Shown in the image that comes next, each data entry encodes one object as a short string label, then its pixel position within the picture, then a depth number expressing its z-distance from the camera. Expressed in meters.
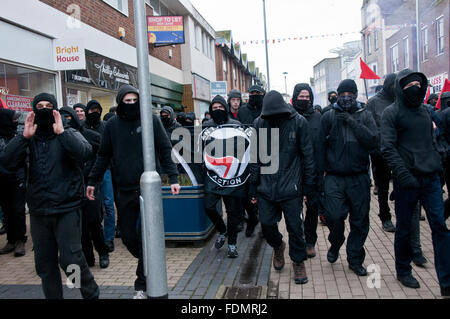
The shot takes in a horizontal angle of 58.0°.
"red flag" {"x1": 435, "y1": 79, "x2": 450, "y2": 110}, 7.96
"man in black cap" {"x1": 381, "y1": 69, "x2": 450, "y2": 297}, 3.85
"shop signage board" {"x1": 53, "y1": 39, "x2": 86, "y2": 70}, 9.22
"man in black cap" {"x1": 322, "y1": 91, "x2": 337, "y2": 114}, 9.33
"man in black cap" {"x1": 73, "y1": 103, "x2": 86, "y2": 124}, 6.66
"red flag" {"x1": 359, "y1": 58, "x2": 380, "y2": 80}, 8.26
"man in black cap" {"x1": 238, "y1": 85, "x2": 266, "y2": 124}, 6.60
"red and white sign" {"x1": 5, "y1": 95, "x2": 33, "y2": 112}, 8.02
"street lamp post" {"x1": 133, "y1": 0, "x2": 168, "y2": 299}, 3.24
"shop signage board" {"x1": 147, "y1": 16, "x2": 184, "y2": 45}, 15.48
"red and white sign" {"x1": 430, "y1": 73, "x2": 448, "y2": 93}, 21.44
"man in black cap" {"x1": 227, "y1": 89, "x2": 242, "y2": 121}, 6.95
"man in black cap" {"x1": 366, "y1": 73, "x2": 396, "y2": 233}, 5.91
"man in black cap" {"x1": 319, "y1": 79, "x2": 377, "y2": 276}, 4.31
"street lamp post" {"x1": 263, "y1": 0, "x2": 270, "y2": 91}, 21.92
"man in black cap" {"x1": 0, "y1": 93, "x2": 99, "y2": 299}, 3.40
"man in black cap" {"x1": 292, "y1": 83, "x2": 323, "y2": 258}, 5.05
